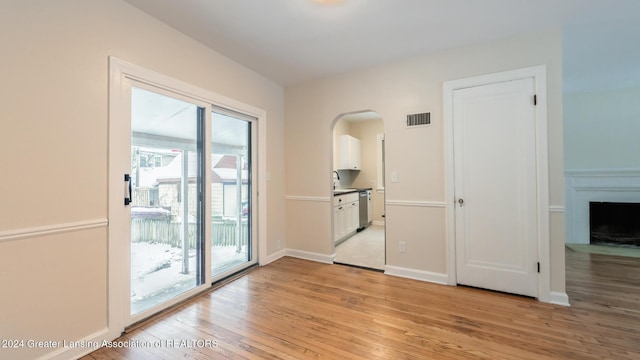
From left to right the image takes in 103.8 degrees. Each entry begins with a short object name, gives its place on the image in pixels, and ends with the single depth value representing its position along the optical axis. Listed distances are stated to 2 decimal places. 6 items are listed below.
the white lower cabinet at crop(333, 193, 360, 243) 4.46
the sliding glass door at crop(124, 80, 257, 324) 2.21
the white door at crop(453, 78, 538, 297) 2.55
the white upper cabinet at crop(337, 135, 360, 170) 5.90
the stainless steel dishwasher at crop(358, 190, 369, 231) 5.73
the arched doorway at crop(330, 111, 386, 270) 4.55
